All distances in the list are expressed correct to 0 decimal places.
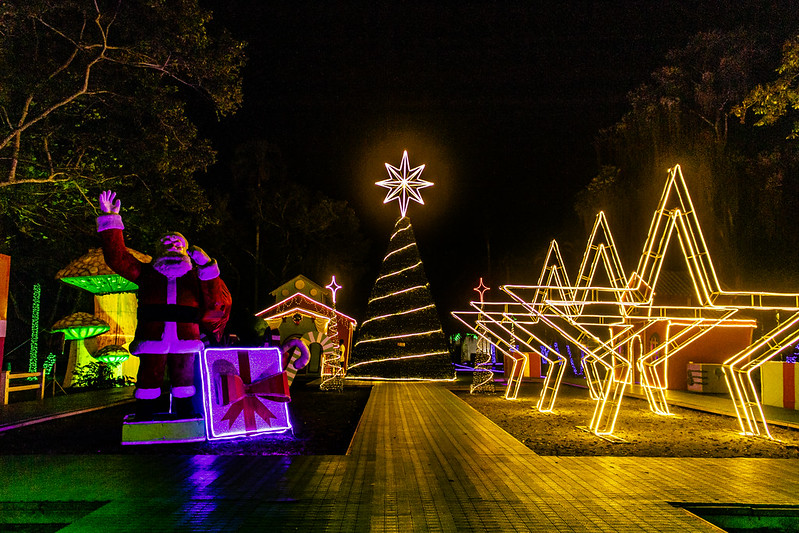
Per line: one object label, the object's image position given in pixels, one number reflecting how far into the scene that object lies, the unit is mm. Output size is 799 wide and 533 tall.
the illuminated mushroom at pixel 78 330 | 17859
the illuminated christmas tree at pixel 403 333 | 21359
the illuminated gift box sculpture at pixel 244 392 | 8789
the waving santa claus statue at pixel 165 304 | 8562
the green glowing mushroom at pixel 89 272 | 17453
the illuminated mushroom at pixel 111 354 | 18906
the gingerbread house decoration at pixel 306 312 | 31012
